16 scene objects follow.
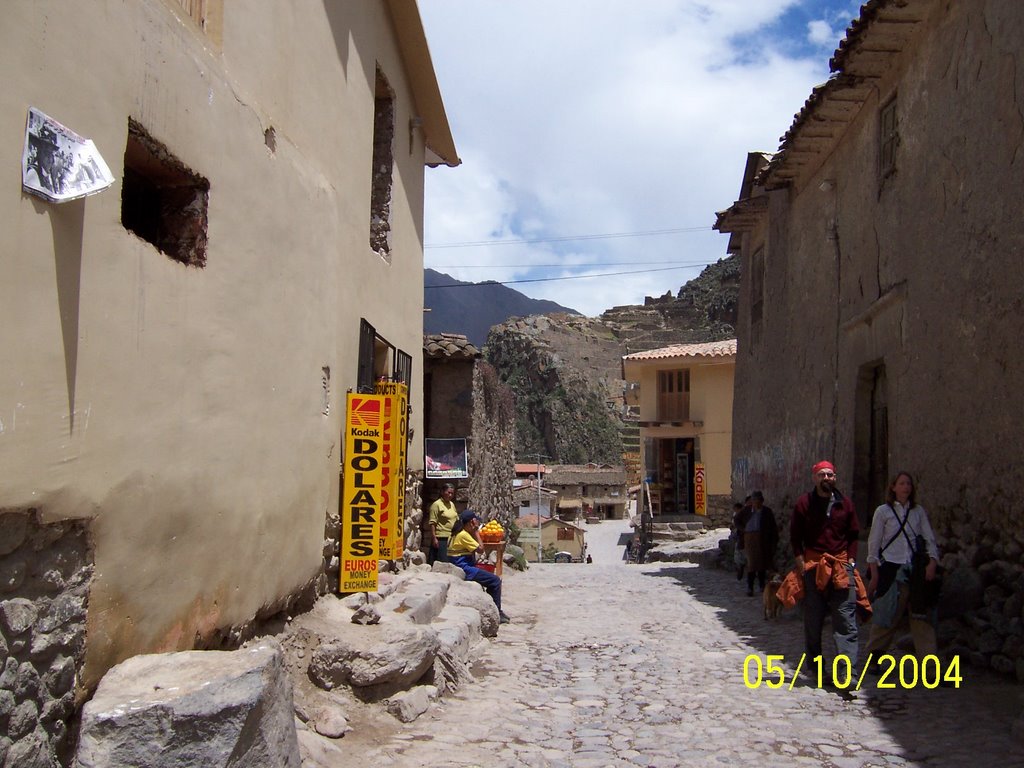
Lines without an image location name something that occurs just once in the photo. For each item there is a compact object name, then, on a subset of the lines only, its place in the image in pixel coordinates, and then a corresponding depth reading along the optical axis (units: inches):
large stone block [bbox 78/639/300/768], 140.0
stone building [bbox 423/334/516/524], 562.6
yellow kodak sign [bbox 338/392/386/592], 309.4
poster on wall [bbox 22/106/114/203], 133.7
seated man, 397.1
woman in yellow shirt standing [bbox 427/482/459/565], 460.8
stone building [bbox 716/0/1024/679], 275.1
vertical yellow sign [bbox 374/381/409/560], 324.2
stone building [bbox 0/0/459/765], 135.3
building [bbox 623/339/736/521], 1197.7
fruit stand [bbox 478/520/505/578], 498.3
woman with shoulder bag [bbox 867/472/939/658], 269.7
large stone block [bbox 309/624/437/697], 235.1
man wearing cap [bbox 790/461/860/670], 259.1
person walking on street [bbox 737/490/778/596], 480.4
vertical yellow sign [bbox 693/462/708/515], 1157.1
